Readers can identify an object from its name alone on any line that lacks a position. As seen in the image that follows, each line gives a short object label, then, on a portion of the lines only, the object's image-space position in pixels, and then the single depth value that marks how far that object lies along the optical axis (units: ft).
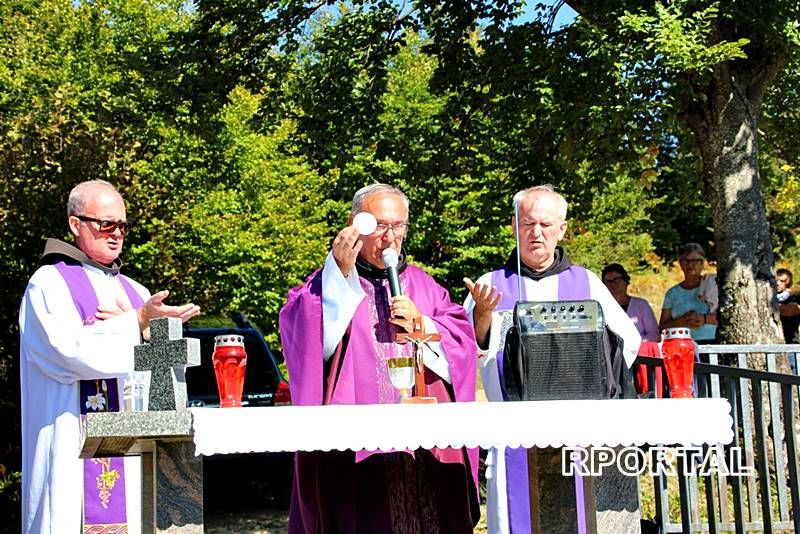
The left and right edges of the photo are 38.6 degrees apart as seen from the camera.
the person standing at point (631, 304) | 30.86
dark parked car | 33.40
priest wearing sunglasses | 16.67
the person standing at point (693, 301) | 31.53
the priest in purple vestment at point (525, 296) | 16.37
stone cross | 12.26
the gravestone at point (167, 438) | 11.84
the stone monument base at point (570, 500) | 12.50
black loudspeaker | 12.92
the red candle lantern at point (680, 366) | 12.98
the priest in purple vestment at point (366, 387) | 15.12
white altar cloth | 11.62
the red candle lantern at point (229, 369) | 12.48
